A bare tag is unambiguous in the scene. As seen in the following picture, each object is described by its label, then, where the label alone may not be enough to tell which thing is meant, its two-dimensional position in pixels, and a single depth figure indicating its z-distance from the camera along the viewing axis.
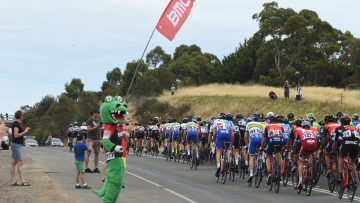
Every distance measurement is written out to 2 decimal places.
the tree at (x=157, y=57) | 123.94
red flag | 21.39
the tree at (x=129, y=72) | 108.89
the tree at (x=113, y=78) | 134.38
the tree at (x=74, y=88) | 139.75
